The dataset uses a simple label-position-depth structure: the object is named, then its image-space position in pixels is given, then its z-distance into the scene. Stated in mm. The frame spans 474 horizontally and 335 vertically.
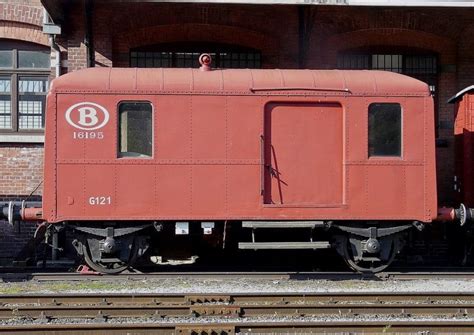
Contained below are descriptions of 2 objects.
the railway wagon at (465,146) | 11219
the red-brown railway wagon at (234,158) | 9594
